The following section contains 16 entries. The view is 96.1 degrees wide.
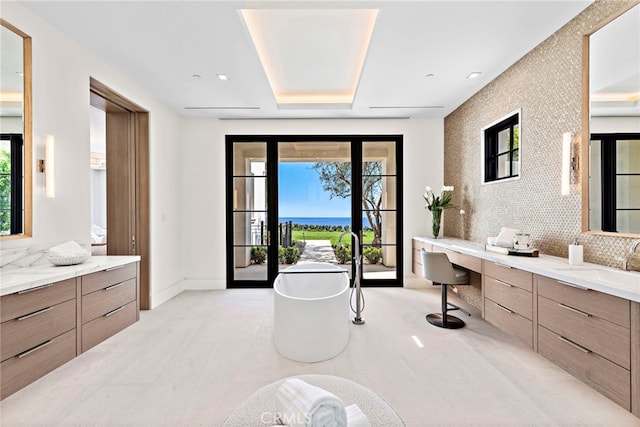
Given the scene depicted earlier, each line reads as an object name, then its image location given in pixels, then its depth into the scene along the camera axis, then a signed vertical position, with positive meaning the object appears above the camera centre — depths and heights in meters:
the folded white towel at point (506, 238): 2.74 -0.26
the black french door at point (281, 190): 4.61 +0.21
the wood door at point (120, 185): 3.51 +0.32
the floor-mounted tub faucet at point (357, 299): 3.15 -0.98
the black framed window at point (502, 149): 2.97 +0.69
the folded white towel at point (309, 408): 0.92 -0.65
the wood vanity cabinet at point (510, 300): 2.09 -0.71
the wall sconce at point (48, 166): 2.21 +0.35
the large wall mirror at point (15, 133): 1.98 +0.56
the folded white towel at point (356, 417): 1.00 -0.75
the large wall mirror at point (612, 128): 1.85 +0.57
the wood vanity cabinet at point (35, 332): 1.60 -0.74
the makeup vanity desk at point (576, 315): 1.43 -0.65
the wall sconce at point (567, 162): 2.22 +0.38
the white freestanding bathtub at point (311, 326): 2.34 -0.97
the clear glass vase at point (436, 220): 4.13 -0.13
